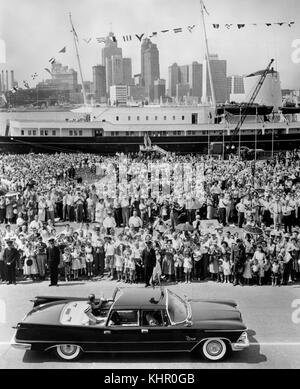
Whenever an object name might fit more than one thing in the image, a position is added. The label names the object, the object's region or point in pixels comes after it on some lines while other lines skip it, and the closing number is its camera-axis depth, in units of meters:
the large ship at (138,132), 34.81
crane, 35.20
